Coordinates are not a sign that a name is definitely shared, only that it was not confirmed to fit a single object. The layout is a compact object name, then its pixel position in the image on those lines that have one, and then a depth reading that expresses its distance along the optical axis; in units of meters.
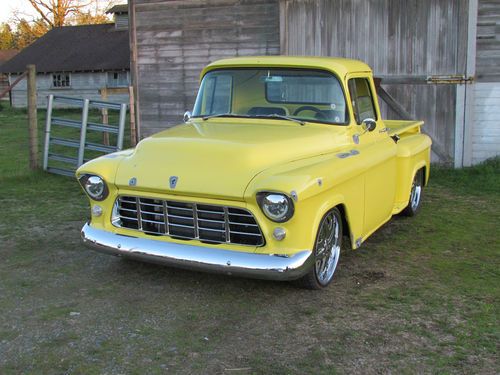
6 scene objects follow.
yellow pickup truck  4.15
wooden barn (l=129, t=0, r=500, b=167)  9.98
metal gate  9.24
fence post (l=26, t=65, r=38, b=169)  9.38
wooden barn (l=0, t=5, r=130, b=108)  33.69
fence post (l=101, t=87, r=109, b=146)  10.57
